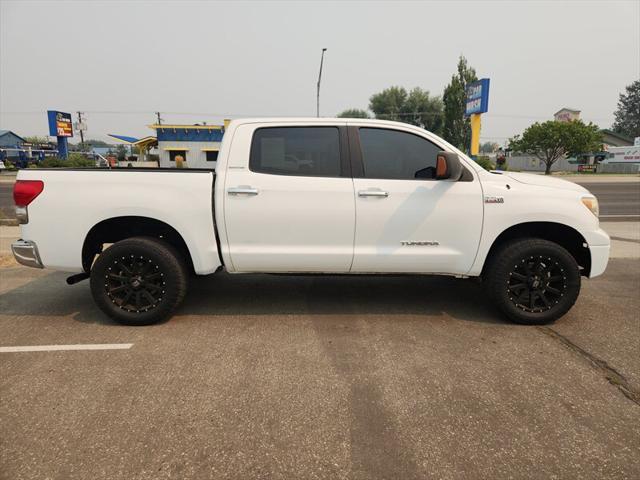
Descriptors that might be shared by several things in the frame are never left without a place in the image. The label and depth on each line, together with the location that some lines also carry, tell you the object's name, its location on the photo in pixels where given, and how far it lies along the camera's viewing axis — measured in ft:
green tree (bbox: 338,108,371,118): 262.51
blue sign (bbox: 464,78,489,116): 100.99
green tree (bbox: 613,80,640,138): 324.45
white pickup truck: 12.32
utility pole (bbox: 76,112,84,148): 189.40
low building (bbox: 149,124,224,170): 134.82
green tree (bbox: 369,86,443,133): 228.63
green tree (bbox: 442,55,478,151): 168.76
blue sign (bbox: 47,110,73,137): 132.57
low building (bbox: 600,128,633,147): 217.36
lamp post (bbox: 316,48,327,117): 63.98
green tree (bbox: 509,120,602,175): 141.75
